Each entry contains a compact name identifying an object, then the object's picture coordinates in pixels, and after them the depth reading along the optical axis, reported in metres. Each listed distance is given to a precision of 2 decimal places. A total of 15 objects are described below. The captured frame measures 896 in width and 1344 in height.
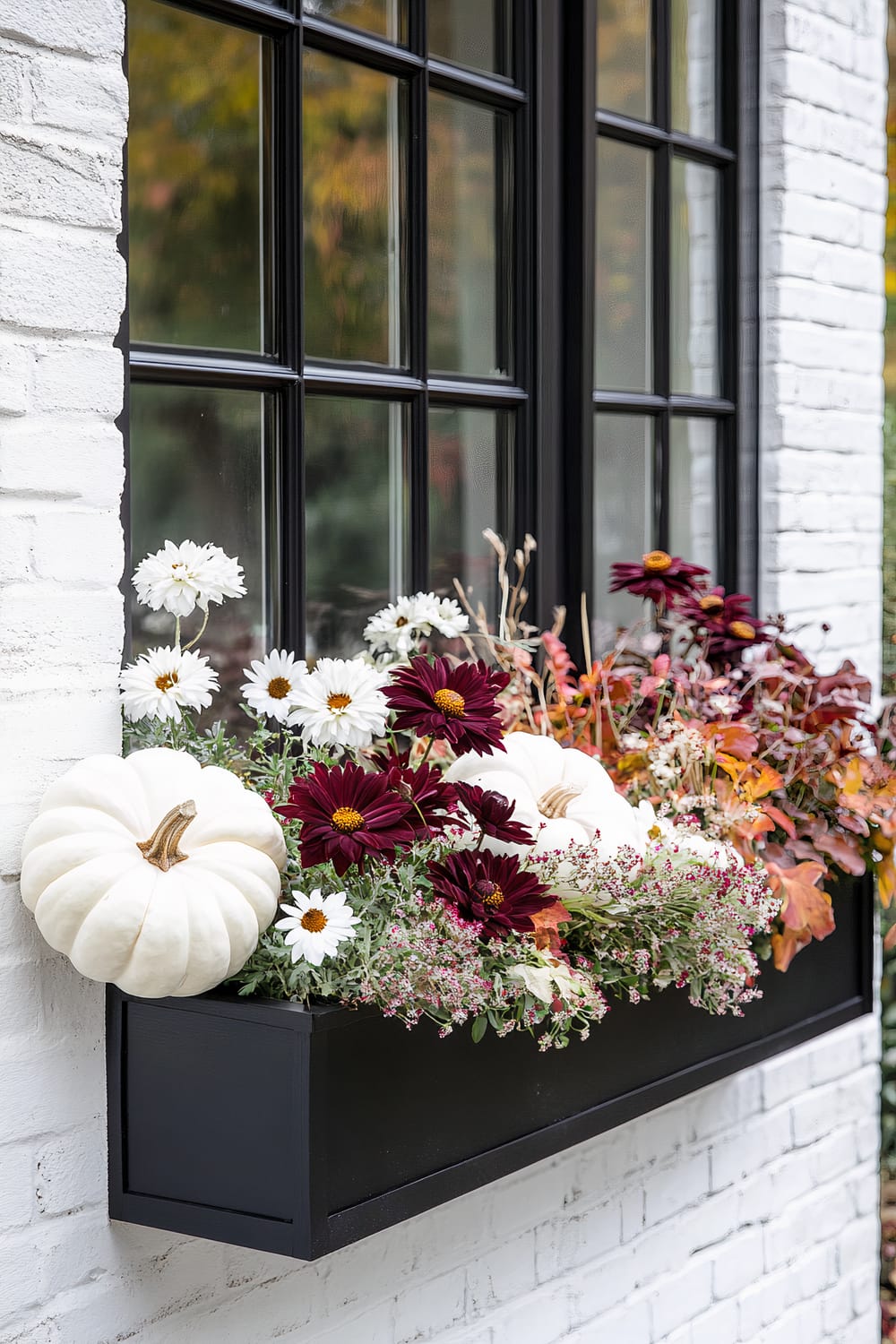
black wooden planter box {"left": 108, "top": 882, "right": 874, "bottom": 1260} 1.87
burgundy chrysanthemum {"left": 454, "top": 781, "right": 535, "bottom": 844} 1.94
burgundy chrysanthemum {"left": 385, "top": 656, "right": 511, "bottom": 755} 1.94
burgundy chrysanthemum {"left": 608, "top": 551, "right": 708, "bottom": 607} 2.33
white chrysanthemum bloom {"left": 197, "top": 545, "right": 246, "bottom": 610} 2.00
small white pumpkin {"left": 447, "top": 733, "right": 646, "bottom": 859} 2.04
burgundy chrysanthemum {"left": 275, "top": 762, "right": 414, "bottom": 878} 1.88
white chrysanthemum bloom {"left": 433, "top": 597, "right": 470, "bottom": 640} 2.15
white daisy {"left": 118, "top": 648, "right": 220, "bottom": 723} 1.97
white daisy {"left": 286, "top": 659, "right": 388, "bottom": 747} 1.98
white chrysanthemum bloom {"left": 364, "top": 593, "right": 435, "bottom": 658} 2.16
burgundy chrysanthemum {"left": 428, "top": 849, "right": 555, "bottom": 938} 1.93
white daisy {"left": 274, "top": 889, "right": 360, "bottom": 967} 1.86
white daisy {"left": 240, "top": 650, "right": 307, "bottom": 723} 2.02
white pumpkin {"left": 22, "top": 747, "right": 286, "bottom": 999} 1.86
